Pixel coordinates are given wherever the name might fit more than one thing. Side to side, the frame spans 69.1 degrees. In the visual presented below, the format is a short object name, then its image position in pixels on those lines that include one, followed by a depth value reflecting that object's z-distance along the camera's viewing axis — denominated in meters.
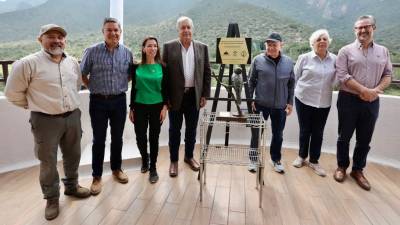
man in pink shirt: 2.54
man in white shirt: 2.68
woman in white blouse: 2.82
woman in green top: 2.50
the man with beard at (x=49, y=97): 1.92
